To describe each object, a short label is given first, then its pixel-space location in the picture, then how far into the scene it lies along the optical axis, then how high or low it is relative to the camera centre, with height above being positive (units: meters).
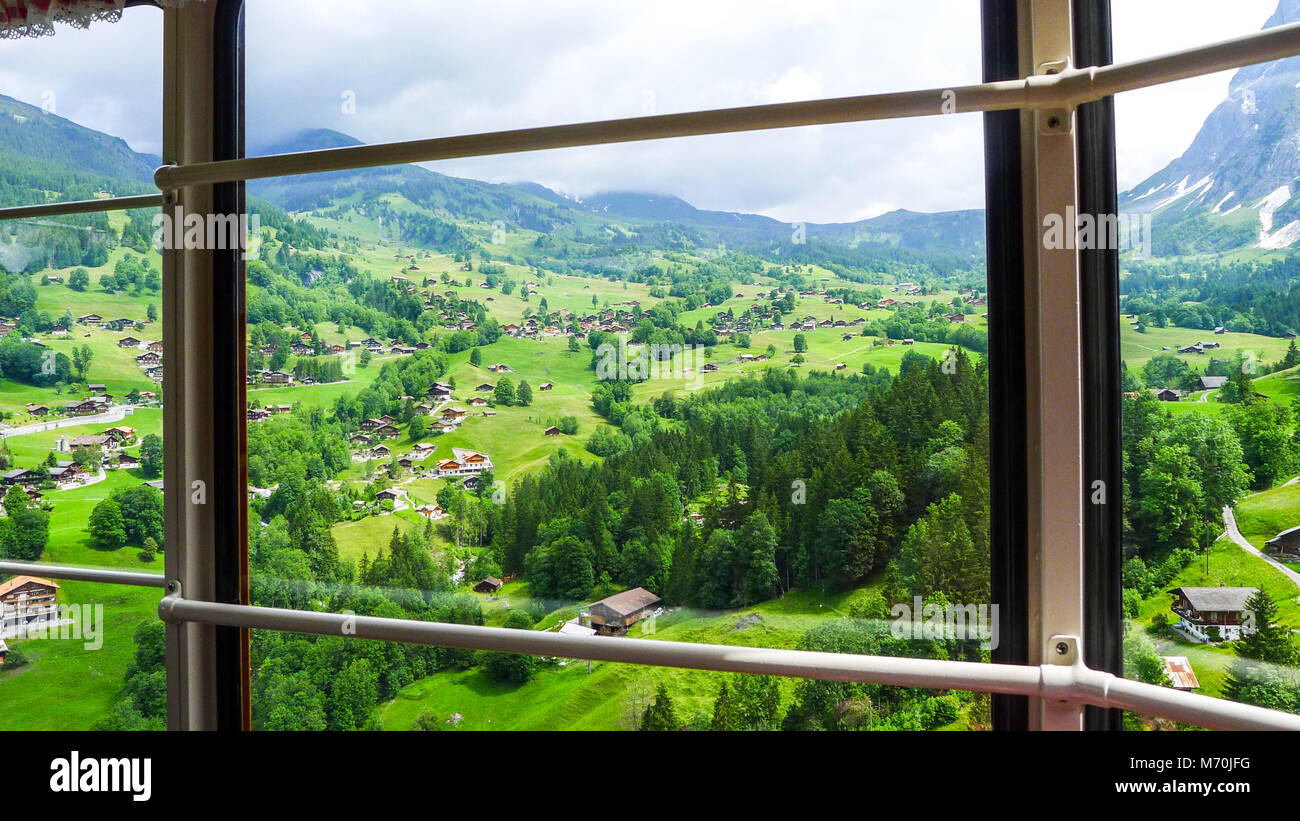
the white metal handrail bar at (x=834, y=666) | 1.19 -0.50
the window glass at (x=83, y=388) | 2.35 +0.13
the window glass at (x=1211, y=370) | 1.34 +0.08
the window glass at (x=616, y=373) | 1.71 +0.13
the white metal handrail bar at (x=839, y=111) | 1.14 +0.60
